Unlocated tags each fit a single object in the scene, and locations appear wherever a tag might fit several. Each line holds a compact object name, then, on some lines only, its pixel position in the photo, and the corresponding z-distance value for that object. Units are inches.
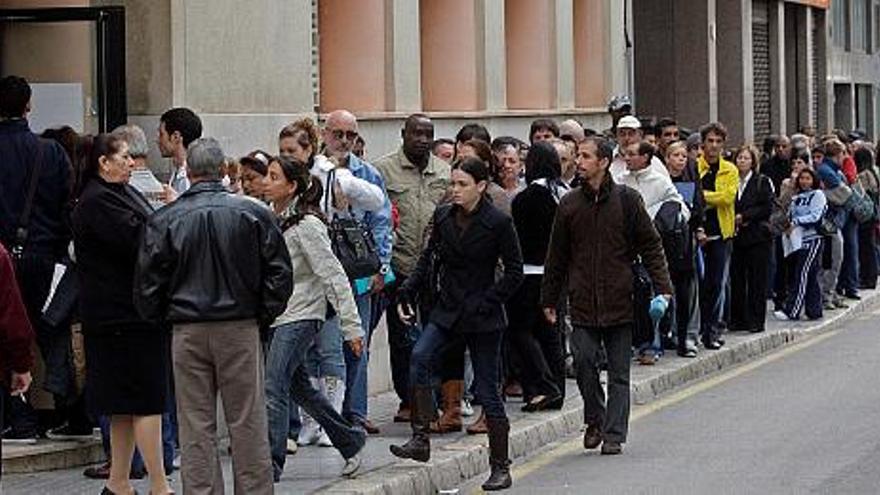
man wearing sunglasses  543.8
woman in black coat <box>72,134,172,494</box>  450.3
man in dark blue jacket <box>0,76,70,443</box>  514.9
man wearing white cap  723.4
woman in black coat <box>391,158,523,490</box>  506.9
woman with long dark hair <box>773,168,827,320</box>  943.7
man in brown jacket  553.9
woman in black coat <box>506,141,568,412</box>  609.0
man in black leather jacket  416.2
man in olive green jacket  586.9
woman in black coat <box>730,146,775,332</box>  864.9
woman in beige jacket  473.7
